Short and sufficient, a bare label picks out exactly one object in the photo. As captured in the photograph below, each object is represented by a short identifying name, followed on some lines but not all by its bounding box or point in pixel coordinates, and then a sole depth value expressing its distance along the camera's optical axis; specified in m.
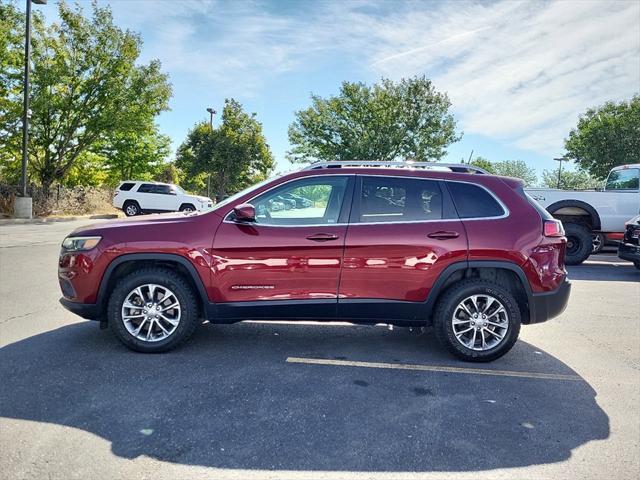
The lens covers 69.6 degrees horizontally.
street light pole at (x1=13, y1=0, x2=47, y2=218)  18.81
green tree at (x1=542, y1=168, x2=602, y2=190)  85.12
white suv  23.84
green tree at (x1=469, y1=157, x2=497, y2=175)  69.14
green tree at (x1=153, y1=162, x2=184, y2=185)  44.39
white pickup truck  10.94
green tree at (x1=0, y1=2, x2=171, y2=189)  21.59
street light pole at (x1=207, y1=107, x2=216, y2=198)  34.59
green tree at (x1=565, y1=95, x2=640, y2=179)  28.53
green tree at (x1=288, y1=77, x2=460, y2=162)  34.19
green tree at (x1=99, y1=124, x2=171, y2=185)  34.31
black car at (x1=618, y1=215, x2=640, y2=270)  9.66
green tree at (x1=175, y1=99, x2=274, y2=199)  36.66
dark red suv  4.19
